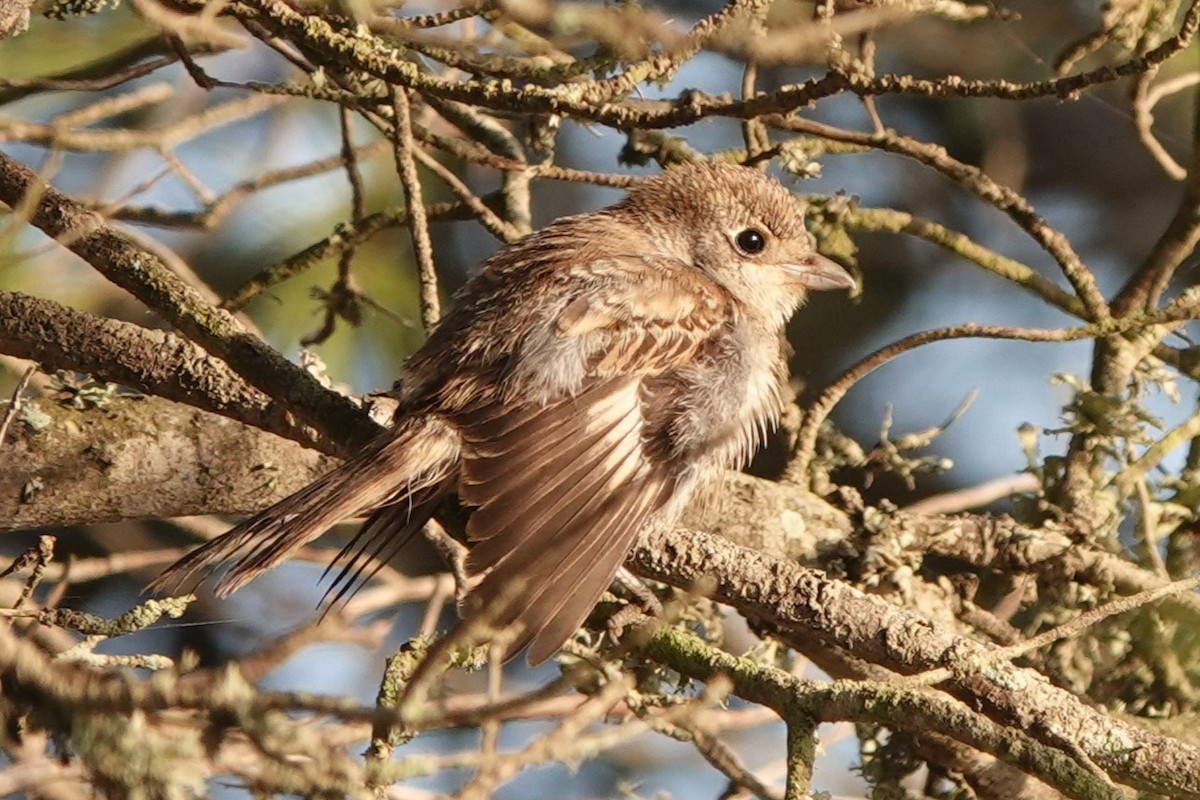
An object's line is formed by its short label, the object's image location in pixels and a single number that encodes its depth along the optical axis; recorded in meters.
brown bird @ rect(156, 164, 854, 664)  5.88
